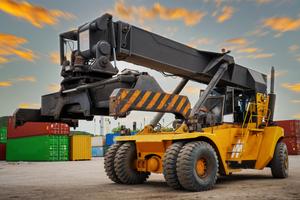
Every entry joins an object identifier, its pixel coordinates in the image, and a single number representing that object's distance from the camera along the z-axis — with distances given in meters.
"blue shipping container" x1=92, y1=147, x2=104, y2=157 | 31.24
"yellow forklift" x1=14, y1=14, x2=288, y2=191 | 5.32
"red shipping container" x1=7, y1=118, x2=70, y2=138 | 22.20
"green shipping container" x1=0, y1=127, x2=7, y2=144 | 25.68
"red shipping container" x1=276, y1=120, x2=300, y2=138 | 24.50
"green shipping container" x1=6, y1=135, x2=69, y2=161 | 21.91
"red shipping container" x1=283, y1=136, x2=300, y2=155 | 24.19
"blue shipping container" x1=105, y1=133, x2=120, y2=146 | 29.77
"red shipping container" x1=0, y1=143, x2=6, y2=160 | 25.52
